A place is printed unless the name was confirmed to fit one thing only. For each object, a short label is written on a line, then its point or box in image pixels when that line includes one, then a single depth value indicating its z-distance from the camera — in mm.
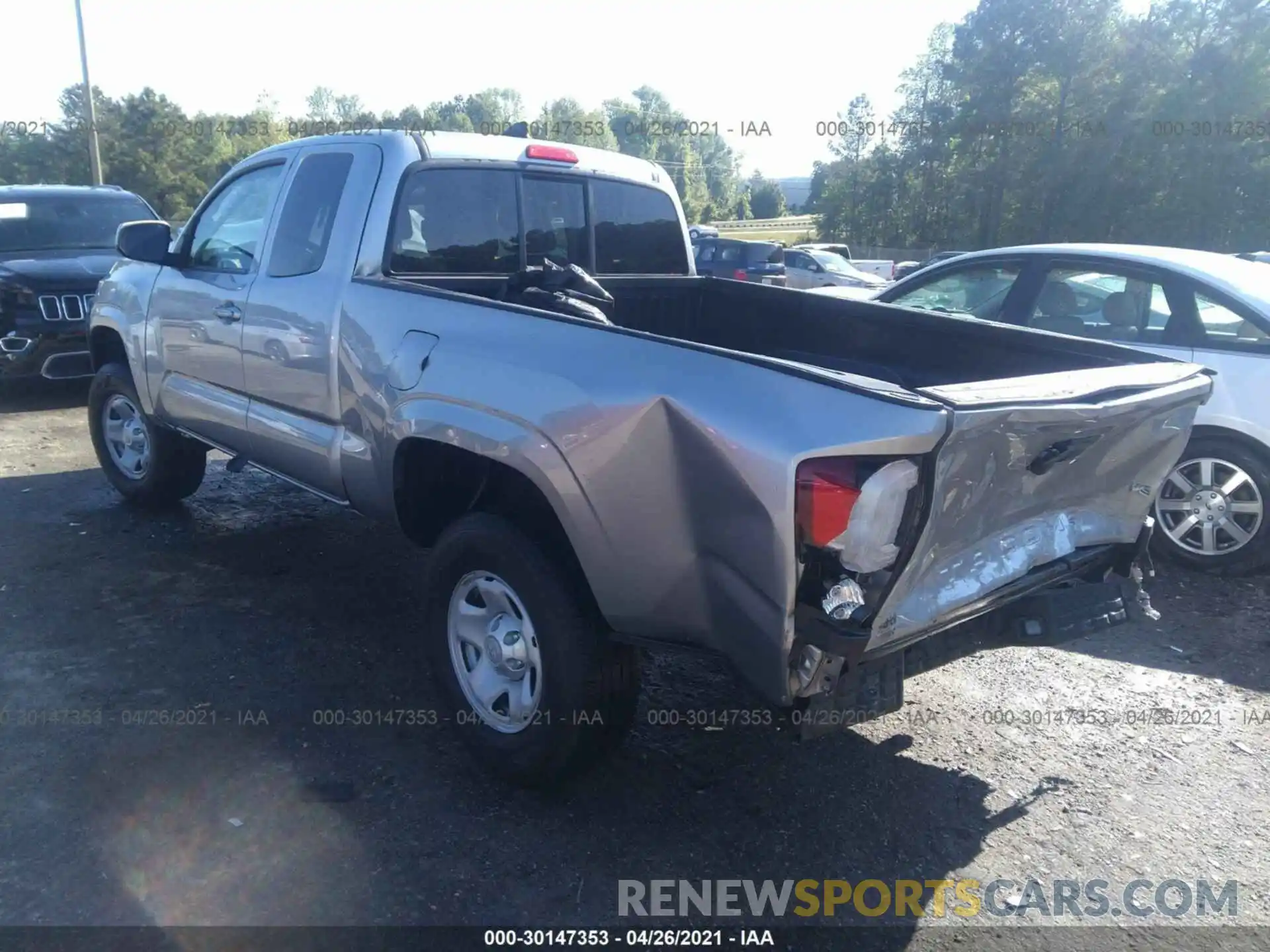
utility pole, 18766
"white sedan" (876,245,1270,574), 5223
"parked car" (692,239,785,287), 20875
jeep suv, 8297
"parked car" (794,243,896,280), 26078
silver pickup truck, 2479
